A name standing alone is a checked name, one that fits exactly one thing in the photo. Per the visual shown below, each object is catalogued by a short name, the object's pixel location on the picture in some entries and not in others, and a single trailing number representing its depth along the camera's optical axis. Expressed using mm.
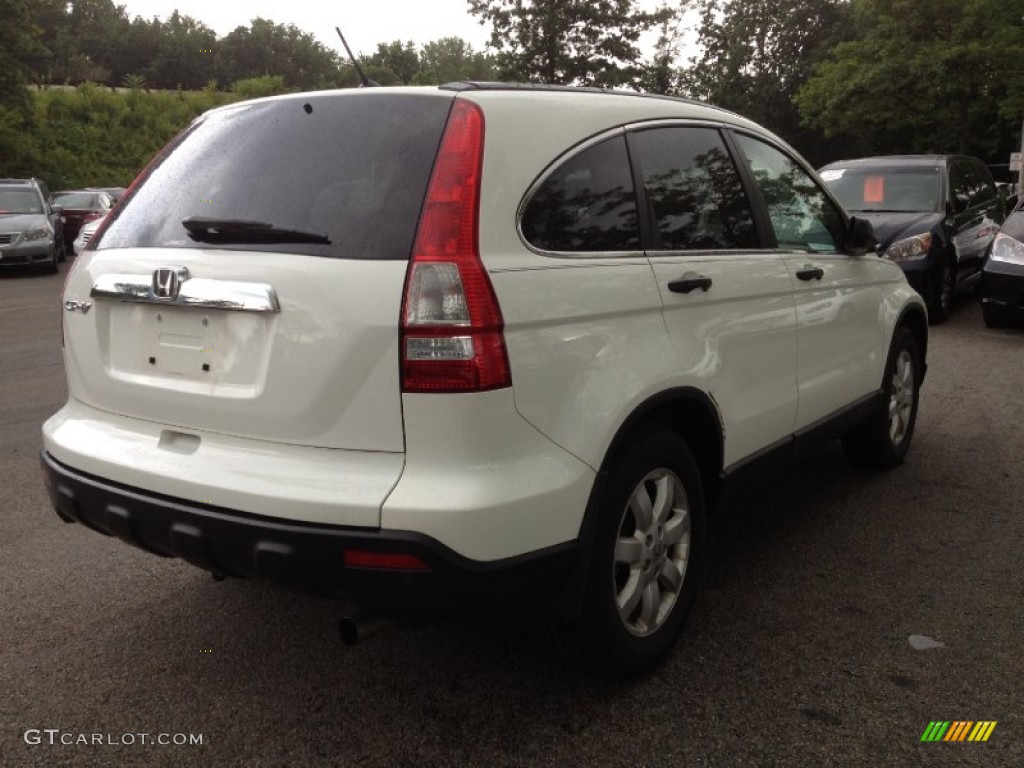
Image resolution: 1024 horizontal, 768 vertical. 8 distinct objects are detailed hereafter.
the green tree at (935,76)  30141
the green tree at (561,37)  44156
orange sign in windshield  10812
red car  21531
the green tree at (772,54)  48438
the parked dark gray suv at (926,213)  9844
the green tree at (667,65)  50250
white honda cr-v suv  2252
